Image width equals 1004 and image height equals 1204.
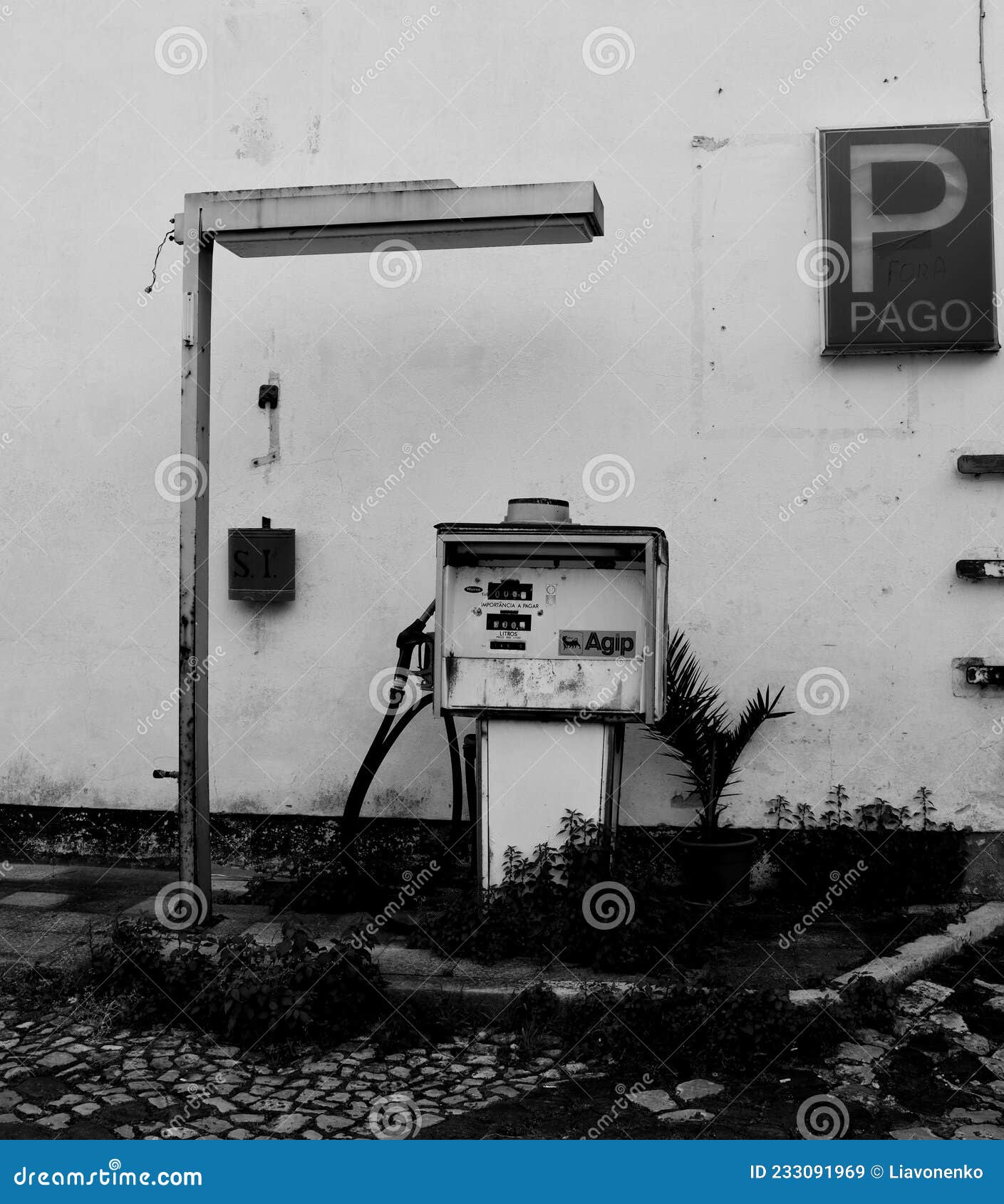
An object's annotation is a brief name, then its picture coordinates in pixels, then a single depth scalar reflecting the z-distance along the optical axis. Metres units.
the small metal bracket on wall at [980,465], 6.61
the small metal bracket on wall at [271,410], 7.20
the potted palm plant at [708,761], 6.29
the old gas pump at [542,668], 5.46
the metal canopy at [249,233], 5.43
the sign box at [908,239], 6.60
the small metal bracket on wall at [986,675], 6.60
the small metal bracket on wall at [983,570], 6.61
